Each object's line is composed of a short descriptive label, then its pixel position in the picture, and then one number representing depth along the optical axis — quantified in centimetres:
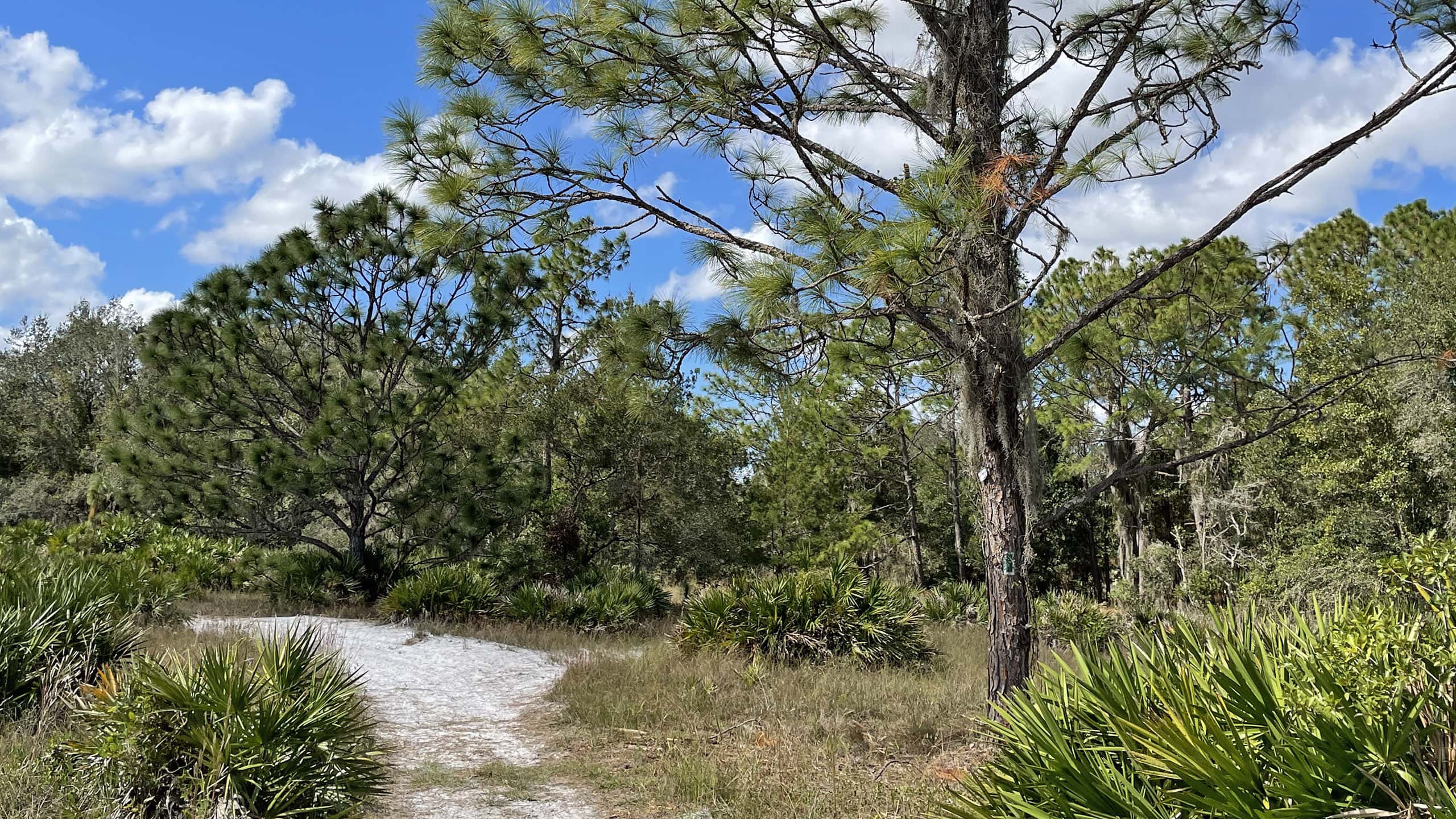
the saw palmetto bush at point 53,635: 584
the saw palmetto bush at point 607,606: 1341
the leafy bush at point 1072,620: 1185
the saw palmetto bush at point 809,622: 991
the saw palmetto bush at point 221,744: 436
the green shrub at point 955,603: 1591
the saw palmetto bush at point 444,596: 1294
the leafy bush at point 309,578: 1414
